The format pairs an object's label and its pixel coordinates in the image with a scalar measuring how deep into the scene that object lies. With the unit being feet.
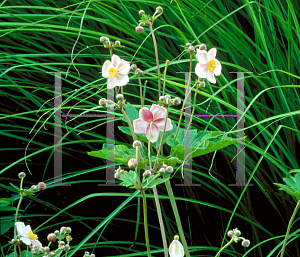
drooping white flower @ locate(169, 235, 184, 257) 6.76
